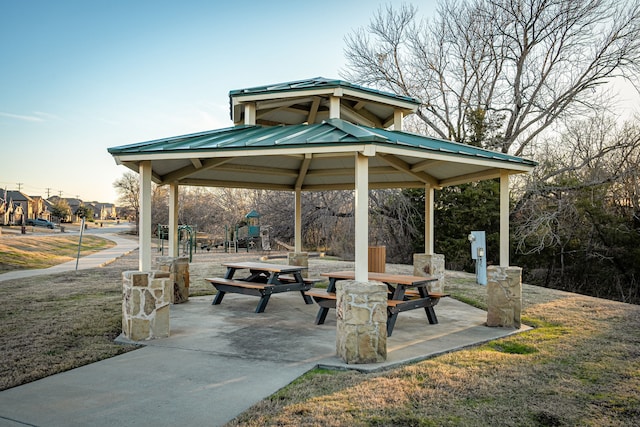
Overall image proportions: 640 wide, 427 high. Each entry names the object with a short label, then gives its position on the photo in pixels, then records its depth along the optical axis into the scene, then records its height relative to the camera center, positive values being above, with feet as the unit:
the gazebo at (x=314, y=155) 16.86 +3.34
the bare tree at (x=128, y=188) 157.91 +12.27
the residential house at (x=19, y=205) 186.88 +6.98
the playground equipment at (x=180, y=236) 62.44 -3.29
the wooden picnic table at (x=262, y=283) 24.22 -3.62
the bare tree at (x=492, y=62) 61.05 +25.37
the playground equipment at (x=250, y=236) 80.64 -3.00
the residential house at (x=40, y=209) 227.53 +6.54
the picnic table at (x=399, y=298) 19.13 -3.62
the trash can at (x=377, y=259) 34.94 -3.00
